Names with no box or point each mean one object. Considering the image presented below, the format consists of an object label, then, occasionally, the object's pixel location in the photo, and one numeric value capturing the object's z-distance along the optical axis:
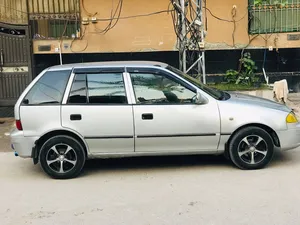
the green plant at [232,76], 11.30
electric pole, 8.71
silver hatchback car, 5.61
